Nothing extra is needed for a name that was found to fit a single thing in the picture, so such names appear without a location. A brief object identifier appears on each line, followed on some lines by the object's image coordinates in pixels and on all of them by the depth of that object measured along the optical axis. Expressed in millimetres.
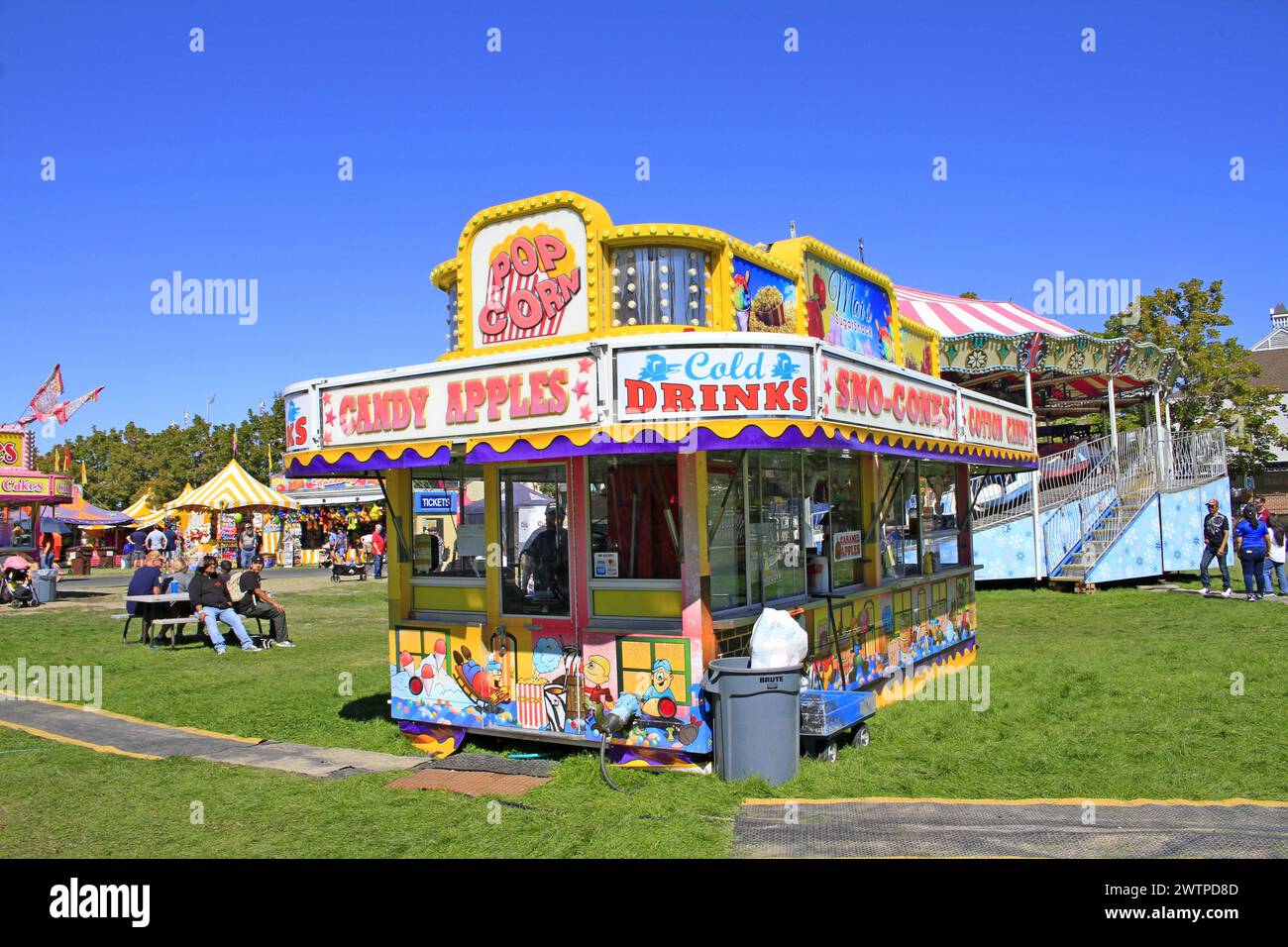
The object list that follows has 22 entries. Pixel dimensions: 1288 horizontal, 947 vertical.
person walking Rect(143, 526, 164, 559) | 33938
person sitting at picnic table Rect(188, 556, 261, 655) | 14695
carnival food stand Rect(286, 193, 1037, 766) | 6781
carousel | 20688
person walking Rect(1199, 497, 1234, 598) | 17750
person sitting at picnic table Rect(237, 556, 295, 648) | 15219
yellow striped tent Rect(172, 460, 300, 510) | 31328
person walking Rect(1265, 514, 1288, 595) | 17484
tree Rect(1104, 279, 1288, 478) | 36406
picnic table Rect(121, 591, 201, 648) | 14875
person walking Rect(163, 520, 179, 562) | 34812
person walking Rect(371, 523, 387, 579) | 30156
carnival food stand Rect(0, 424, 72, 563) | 25172
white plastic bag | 7027
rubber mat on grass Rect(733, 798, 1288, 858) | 5355
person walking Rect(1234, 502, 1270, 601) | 16547
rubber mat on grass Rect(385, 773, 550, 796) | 7073
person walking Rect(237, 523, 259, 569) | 34188
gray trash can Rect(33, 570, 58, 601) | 23359
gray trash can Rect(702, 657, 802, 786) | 6926
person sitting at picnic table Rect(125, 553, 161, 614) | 16031
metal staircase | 20703
